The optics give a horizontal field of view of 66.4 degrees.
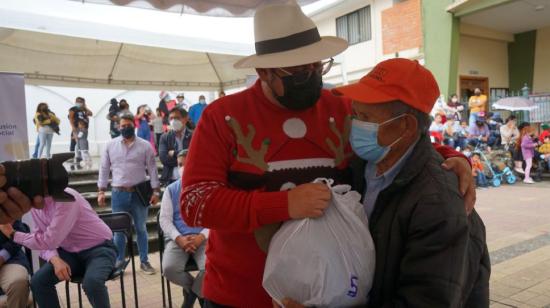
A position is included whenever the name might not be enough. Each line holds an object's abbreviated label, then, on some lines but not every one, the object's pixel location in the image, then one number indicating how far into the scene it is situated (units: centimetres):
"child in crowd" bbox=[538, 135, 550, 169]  1244
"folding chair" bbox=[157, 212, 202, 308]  379
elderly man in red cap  117
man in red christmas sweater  146
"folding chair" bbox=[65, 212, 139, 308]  394
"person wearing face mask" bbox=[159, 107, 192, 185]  737
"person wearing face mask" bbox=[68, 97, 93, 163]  1102
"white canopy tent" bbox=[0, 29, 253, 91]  795
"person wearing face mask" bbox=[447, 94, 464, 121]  1349
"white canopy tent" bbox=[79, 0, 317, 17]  263
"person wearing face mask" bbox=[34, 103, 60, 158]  1005
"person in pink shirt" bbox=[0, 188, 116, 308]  334
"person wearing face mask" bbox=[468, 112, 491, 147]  1280
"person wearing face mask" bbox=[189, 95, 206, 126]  1037
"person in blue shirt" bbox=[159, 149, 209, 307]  369
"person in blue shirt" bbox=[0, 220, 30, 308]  345
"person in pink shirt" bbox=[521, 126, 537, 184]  1197
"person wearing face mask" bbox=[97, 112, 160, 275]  555
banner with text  448
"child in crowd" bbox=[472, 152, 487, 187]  1133
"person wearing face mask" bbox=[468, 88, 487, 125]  1348
